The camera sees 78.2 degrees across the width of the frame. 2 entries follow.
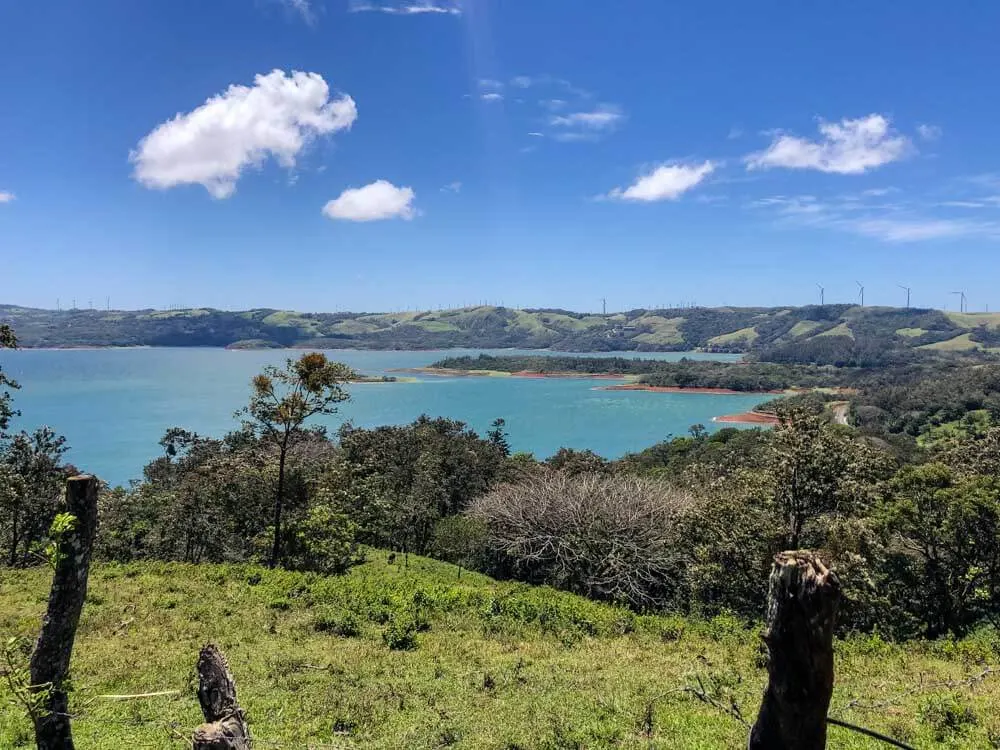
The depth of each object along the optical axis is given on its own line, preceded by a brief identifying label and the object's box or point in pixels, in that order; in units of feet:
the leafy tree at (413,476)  90.79
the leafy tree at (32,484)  68.28
